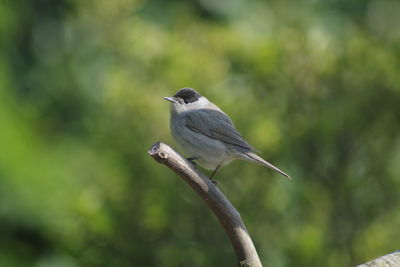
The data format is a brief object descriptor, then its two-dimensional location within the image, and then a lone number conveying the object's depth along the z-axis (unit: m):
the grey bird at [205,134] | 8.37
